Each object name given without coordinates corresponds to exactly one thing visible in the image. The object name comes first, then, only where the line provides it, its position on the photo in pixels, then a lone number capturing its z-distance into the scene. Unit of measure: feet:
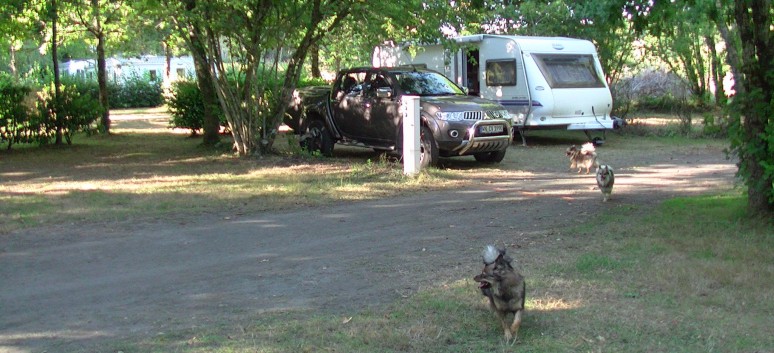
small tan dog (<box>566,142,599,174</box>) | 43.16
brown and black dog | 16.39
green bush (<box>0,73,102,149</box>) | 55.72
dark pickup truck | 43.55
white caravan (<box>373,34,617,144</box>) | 60.08
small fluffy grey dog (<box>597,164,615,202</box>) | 32.50
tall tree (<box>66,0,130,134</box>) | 56.75
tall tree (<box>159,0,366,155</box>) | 44.47
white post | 40.37
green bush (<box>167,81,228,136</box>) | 65.87
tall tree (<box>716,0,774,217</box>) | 25.89
